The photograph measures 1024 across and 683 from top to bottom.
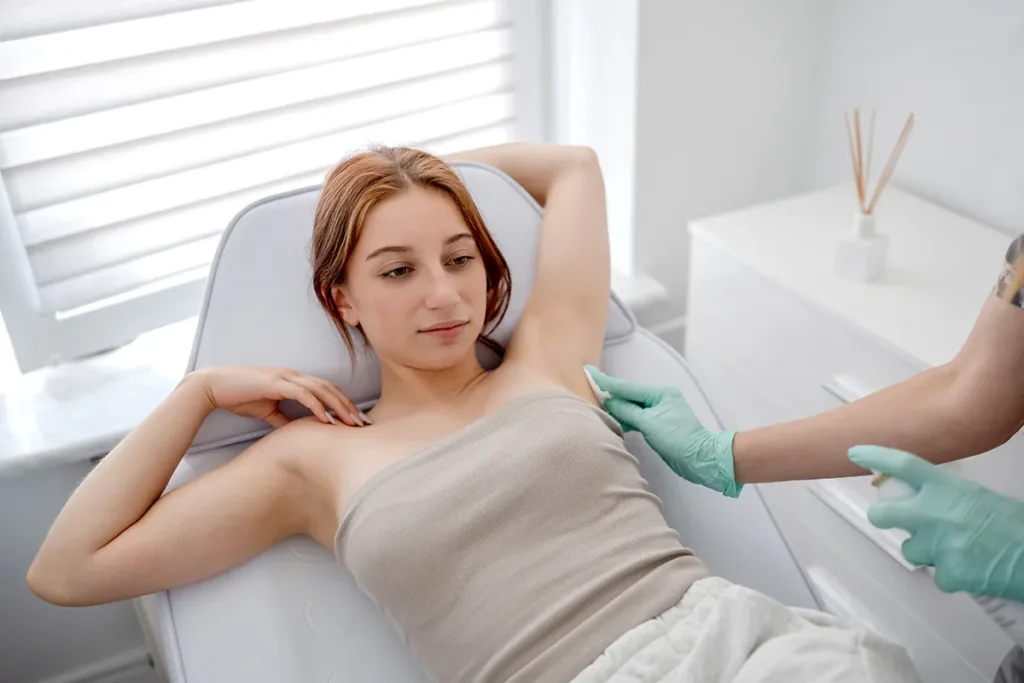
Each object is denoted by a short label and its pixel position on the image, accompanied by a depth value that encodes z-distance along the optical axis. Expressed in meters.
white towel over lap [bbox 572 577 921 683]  0.97
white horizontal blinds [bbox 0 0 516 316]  1.52
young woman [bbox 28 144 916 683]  1.03
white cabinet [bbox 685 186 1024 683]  1.44
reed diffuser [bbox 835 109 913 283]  1.57
